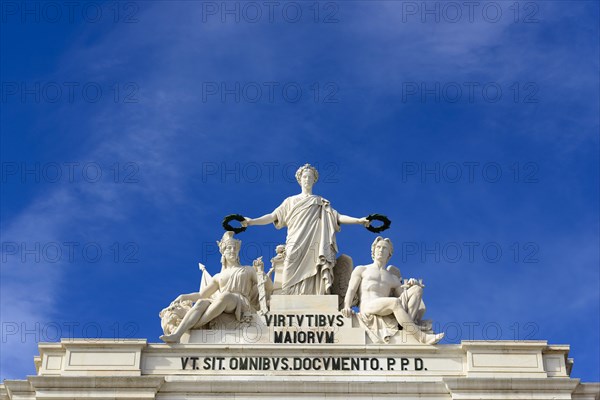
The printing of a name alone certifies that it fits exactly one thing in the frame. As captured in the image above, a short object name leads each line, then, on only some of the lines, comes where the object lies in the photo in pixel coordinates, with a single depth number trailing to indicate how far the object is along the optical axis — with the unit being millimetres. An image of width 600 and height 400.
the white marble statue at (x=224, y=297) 30812
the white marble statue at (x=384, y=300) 30625
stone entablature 29344
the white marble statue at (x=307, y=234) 32156
